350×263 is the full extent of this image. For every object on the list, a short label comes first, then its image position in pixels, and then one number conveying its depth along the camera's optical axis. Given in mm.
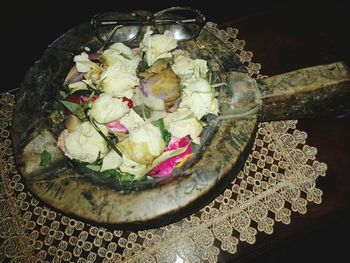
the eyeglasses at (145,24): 396
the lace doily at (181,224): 369
